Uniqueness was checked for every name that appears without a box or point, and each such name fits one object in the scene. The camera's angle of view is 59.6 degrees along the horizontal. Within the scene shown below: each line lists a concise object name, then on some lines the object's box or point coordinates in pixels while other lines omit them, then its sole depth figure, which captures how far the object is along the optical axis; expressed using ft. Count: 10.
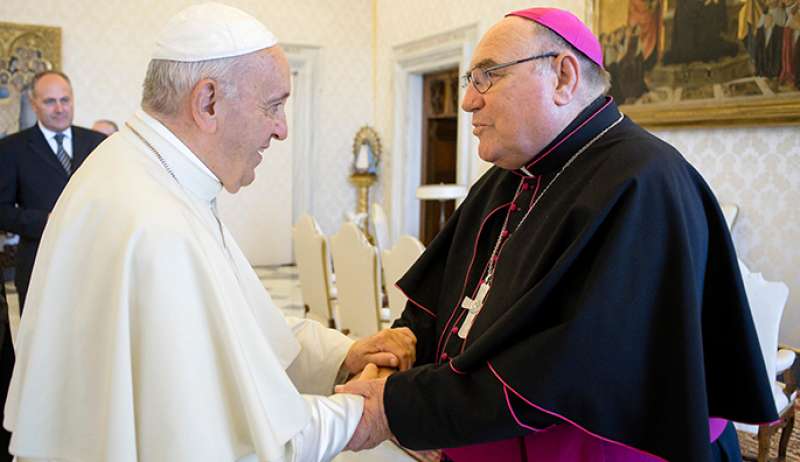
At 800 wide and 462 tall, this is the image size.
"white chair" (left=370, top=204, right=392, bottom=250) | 18.37
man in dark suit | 11.92
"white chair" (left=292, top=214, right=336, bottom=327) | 15.35
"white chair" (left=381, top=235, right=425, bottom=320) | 11.43
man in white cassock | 4.12
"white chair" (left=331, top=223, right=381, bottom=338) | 13.24
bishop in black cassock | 4.53
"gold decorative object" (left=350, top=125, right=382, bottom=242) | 30.68
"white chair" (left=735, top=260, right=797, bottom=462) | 9.30
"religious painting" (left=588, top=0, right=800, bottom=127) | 14.65
